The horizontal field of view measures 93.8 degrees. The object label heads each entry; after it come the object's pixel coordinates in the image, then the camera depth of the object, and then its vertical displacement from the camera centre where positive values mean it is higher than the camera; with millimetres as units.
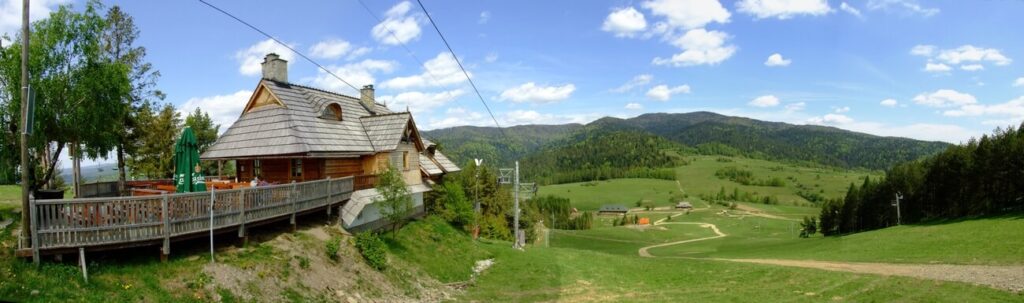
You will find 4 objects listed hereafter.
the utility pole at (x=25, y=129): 10609 +817
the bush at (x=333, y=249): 18688 -3552
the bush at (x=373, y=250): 20047 -3982
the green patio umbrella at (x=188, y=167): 16531 -167
